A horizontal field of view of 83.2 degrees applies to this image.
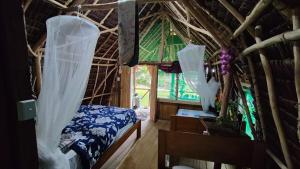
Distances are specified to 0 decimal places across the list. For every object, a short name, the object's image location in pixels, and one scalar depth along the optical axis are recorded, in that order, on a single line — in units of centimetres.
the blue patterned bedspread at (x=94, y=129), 233
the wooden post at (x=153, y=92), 590
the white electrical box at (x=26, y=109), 87
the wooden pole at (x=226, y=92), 220
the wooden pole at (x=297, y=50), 83
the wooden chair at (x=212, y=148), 172
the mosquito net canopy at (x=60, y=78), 170
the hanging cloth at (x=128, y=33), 172
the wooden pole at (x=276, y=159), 132
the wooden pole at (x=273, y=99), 120
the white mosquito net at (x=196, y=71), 309
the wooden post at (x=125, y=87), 654
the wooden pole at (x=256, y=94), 159
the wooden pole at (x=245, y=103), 185
